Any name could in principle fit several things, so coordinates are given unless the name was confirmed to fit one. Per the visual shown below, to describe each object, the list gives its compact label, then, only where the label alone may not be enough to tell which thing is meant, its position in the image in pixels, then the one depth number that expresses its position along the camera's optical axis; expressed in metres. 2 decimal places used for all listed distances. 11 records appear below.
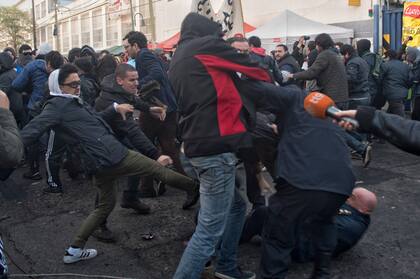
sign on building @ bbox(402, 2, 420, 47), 12.30
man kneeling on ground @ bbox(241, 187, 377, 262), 3.87
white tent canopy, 18.11
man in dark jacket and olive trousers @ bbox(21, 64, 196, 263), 4.07
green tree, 69.94
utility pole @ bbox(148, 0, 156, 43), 32.77
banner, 8.38
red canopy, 22.75
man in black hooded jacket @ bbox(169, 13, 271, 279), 3.11
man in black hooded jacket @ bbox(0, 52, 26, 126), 7.54
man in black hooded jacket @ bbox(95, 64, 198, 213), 4.88
